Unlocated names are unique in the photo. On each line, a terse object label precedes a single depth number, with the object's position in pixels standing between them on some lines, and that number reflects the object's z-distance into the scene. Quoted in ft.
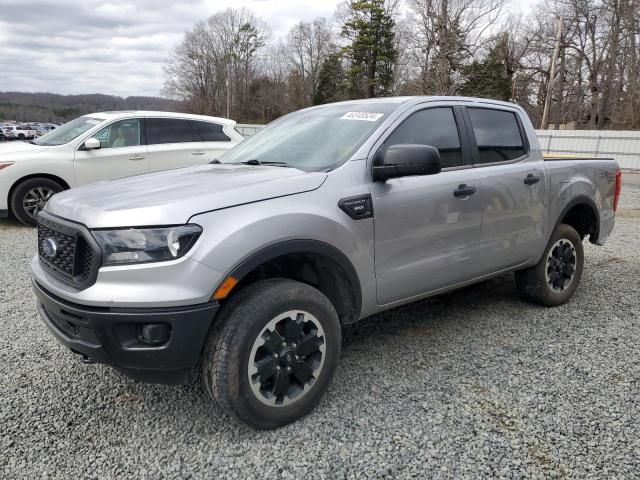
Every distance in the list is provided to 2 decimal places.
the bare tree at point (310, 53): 197.88
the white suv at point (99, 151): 24.90
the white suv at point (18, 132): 131.69
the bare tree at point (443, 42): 89.25
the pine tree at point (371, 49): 159.33
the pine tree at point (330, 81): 178.40
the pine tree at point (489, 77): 108.71
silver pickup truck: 7.38
